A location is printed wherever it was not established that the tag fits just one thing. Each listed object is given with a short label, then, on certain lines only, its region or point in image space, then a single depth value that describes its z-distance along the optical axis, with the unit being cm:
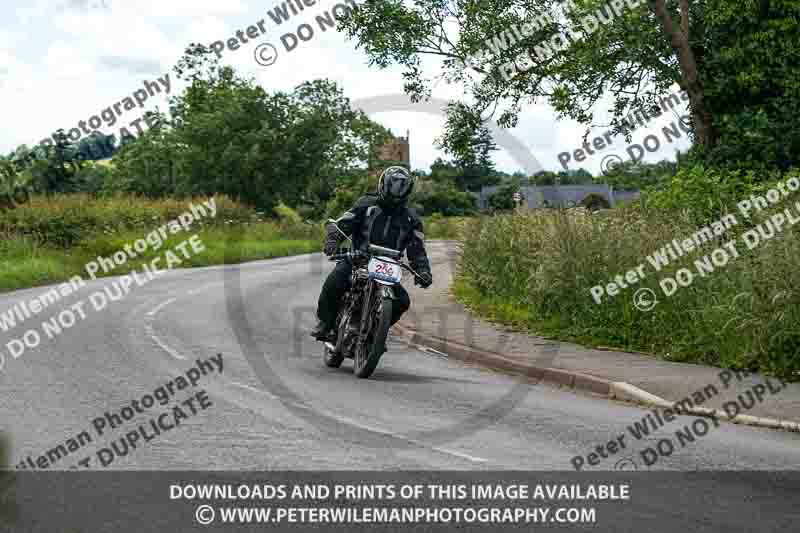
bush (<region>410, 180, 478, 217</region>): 6788
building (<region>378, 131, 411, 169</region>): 7875
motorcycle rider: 1209
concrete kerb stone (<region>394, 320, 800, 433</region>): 984
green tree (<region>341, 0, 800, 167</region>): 2288
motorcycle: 1176
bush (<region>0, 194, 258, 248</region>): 3523
